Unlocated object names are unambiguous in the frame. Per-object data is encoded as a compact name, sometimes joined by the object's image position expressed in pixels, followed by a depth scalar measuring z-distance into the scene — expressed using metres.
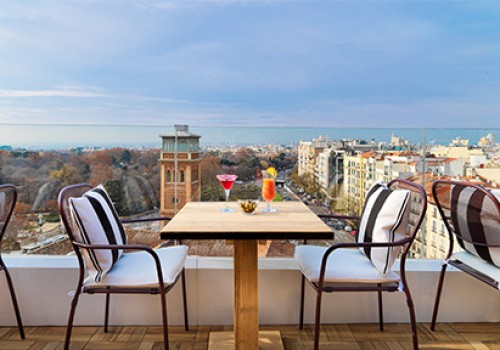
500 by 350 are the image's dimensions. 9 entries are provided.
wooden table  1.37
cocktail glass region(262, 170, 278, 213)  1.88
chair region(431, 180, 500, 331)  1.65
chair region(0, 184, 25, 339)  1.87
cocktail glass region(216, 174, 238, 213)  1.91
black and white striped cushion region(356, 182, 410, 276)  1.58
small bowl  1.71
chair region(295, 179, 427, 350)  1.55
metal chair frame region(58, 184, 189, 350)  1.47
